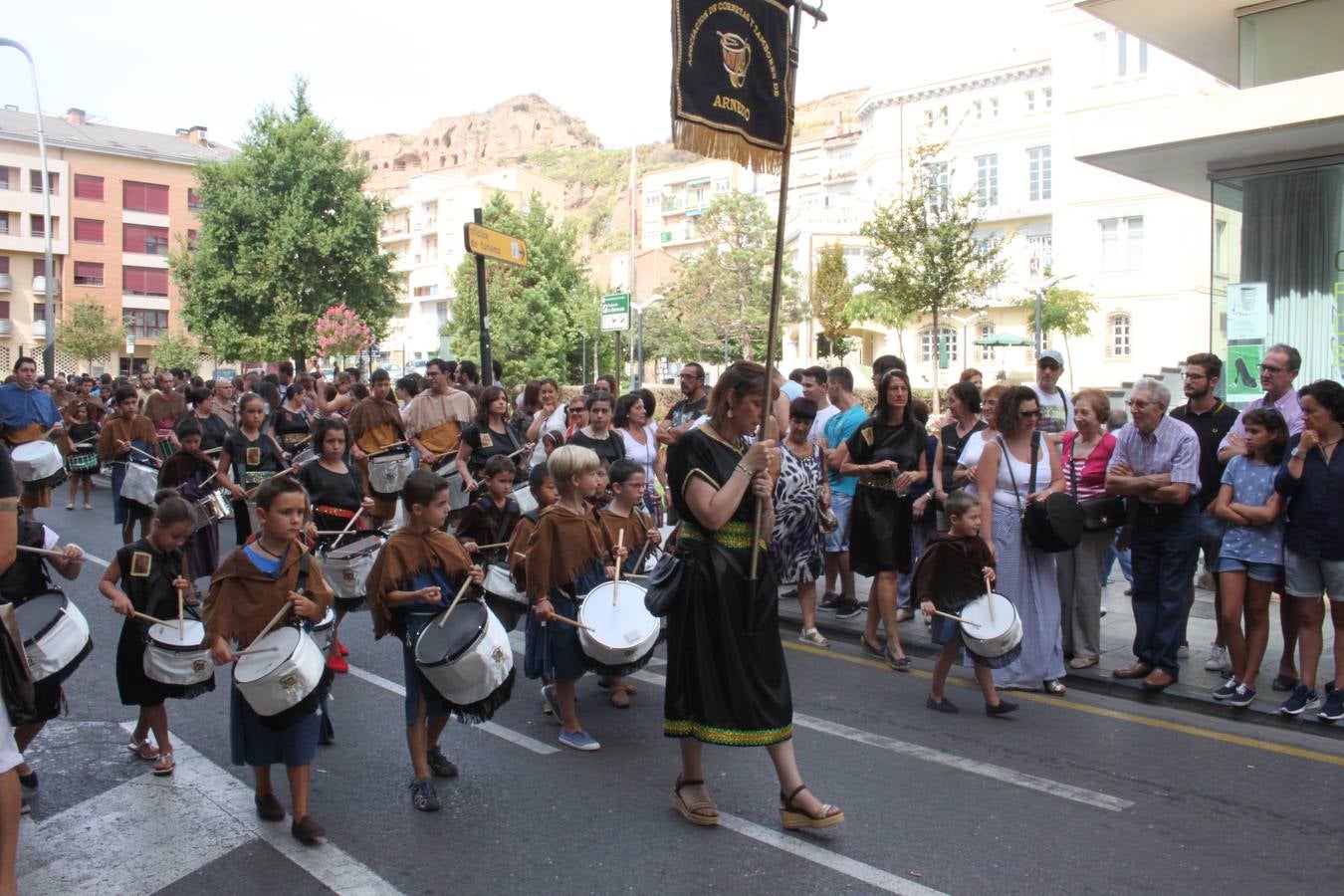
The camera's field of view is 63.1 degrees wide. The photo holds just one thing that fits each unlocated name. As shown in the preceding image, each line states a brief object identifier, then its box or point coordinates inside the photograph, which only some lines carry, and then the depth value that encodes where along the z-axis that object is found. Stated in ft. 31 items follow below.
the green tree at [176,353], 197.06
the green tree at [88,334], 192.03
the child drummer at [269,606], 15.35
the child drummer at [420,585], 16.71
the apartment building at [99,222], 211.41
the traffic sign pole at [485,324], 46.32
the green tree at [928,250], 100.68
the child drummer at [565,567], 19.56
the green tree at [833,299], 154.61
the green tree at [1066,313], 131.54
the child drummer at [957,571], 21.18
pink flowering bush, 119.03
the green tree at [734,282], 172.35
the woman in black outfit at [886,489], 26.09
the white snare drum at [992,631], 20.36
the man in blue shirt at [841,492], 30.32
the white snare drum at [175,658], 17.19
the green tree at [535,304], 149.38
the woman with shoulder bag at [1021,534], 22.77
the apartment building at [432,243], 290.76
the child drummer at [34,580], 15.79
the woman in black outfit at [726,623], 15.31
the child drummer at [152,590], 17.67
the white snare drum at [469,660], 15.93
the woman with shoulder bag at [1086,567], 24.95
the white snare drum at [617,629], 18.48
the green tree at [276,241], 120.57
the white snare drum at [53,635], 15.28
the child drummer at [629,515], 21.17
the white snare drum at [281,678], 14.67
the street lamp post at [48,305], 100.78
